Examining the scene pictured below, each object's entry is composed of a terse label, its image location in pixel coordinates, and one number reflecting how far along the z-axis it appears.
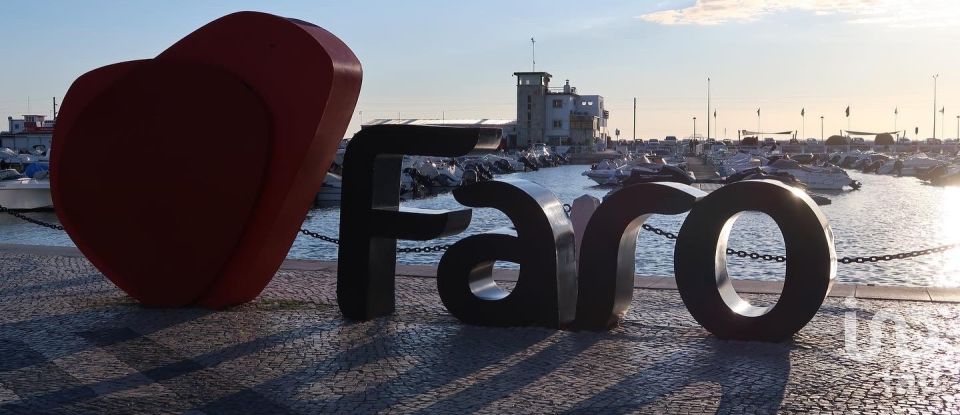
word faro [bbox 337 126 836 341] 8.57
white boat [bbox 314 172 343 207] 40.31
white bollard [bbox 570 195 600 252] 12.53
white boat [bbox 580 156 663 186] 50.66
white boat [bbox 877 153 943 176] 63.53
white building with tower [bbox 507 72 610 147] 102.75
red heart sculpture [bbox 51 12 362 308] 9.55
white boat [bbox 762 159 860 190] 47.50
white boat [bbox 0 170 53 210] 33.62
